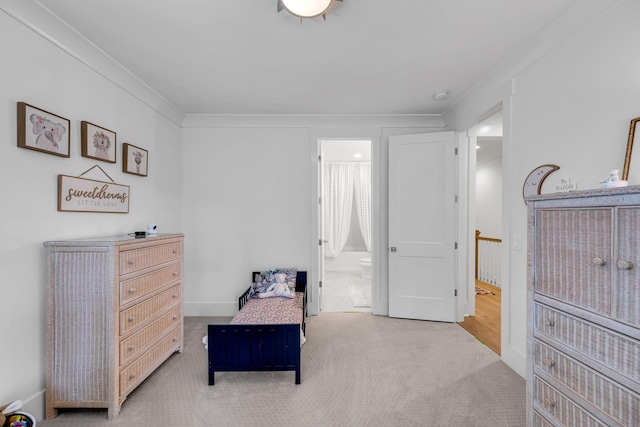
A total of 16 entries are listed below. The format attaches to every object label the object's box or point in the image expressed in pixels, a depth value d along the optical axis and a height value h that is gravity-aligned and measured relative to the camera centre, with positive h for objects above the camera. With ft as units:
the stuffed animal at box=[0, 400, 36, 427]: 5.00 -3.71
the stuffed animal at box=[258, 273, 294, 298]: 10.36 -2.90
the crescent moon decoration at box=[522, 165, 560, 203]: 6.73 +0.88
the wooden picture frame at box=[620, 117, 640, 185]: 4.83 +1.15
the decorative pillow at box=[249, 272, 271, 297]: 10.92 -2.86
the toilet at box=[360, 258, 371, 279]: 18.86 -3.69
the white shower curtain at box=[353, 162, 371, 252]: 20.79 +1.29
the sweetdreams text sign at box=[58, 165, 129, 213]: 6.57 +0.45
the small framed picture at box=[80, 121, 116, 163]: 7.11 +1.89
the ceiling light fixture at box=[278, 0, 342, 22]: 5.27 +3.93
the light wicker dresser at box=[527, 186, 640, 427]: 3.32 -1.28
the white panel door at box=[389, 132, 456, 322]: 11.17 -0.54
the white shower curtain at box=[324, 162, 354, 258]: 20.86 +0.69
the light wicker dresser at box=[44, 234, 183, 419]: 6.00 -2.42
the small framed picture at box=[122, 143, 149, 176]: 8.70 +1.72
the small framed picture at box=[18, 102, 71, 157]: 5.61 +1.75
